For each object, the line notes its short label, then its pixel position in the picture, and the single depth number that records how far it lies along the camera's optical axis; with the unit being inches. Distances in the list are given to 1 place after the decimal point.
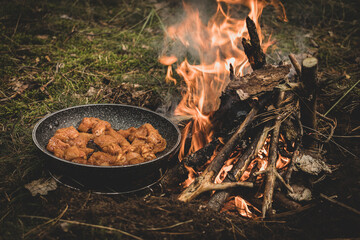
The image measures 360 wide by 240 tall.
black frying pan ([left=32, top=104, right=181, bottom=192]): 83.0
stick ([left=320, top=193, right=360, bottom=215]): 73.2
